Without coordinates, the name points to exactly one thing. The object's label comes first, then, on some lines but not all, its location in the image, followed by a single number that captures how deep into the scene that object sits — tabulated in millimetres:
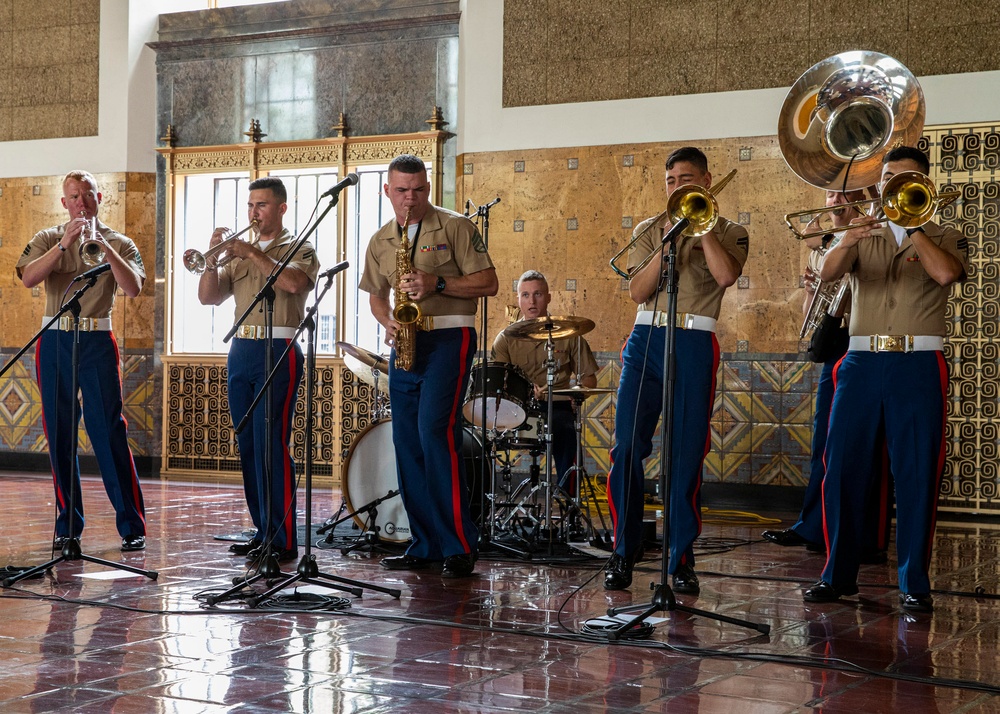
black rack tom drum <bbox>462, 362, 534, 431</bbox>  6772
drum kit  6594
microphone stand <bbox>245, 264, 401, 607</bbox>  4762
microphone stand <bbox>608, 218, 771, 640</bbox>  4215
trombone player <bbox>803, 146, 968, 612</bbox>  4867
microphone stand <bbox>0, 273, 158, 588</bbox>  5320
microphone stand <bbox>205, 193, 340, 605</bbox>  4734
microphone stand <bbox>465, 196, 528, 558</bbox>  6529
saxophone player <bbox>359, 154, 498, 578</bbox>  5652
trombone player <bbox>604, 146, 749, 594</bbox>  5094
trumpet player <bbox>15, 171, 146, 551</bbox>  6125
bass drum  6590
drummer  7734
